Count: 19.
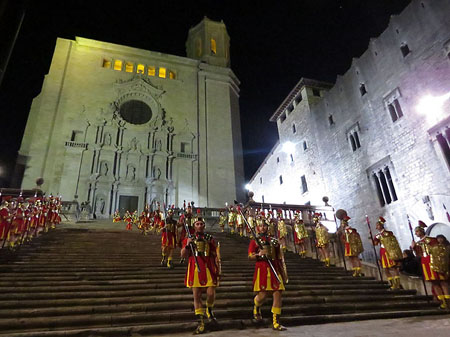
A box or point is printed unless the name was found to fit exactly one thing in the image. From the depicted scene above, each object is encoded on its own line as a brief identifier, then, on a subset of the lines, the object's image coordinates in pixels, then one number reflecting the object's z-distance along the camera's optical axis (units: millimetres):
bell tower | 32969
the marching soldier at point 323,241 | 10848
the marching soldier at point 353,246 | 9336
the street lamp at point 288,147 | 28991
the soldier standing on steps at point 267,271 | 4988
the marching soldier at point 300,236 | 12008
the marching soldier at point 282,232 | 13096
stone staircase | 4812
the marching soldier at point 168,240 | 8695
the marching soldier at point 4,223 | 9250
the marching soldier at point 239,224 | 15241
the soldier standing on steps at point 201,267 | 4883
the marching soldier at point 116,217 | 19469
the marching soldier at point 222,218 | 17188
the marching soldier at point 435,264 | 6895
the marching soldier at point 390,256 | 8171
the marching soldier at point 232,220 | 16416
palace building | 13820
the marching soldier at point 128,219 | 16472
